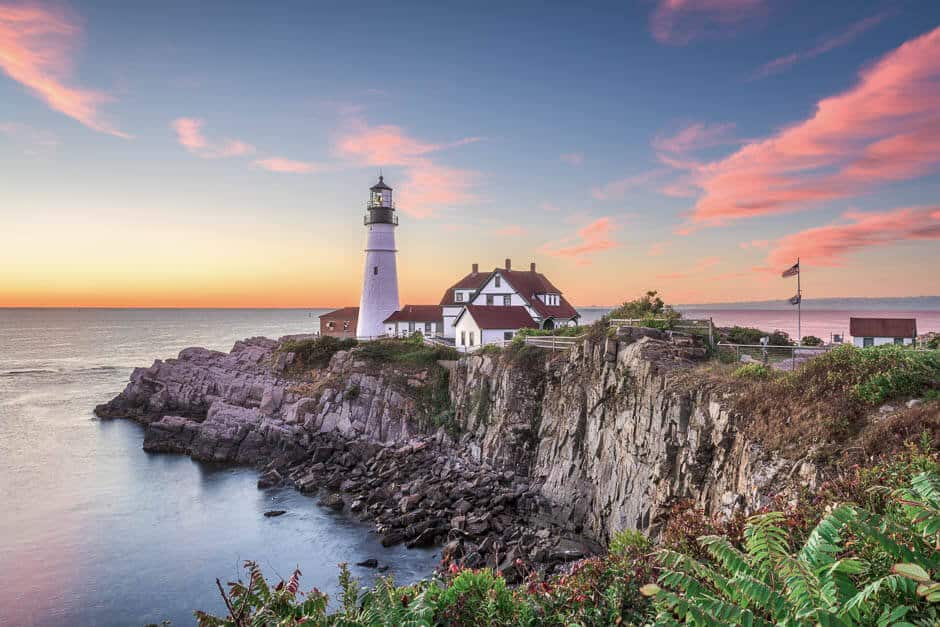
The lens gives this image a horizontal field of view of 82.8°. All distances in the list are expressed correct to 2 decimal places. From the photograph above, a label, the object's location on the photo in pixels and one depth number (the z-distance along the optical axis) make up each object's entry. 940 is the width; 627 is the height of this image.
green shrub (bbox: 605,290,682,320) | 30.44
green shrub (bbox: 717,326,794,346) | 26.16
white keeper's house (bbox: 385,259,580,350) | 42.18
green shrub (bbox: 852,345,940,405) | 11.95
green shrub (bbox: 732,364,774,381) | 15.27
